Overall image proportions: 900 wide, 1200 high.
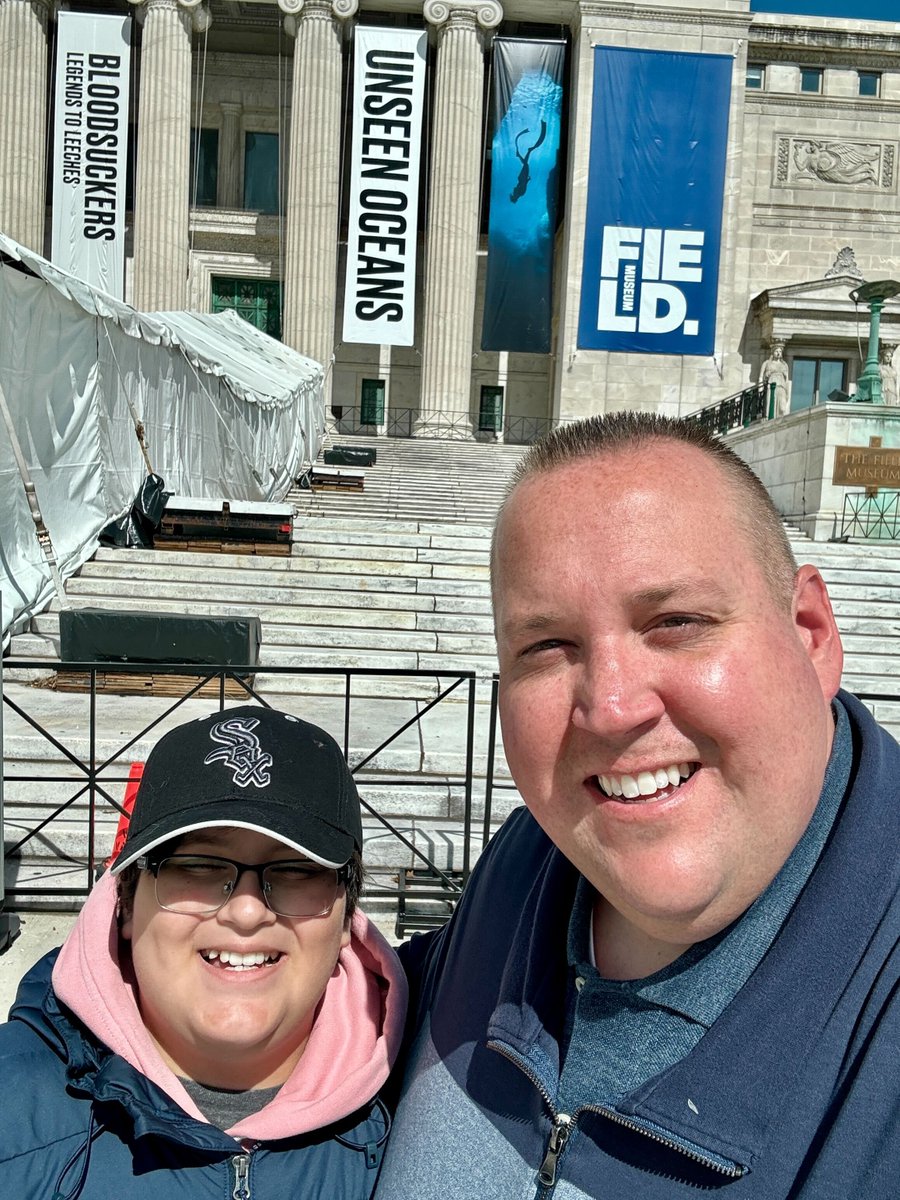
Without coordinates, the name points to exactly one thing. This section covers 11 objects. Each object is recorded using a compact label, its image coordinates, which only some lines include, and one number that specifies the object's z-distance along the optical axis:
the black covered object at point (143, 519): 10.81
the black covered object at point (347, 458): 23.20
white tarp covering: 8.48
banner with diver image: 29.38
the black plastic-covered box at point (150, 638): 6.86
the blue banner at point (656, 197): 28.45
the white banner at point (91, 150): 28.58
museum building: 28.59
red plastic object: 4.36
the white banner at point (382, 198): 28.48
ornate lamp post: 15.25
